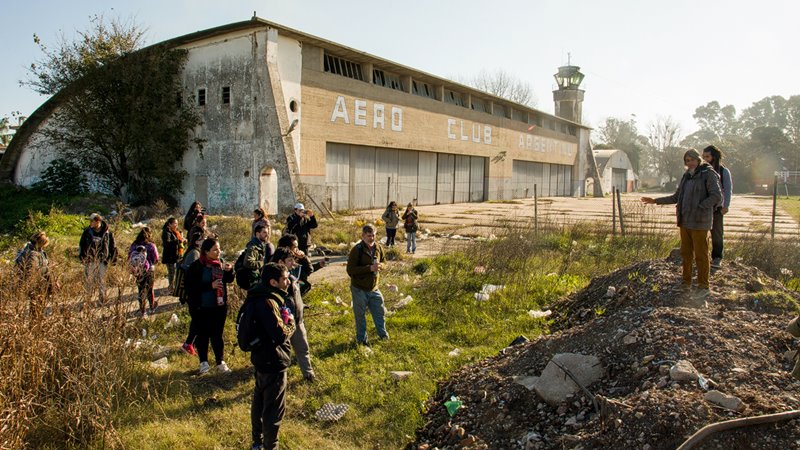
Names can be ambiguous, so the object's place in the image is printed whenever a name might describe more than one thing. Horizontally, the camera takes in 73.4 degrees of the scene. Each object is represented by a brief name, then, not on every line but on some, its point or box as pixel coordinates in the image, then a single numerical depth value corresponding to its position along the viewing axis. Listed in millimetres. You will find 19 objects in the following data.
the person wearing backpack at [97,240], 7492
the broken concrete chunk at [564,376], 4227
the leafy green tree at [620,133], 89031
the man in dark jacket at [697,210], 6109
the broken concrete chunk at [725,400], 3355
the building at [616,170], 56781
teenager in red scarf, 5598
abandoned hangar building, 19578
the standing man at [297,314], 5039
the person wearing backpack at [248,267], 5816
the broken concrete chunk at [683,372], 3785
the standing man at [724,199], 6879
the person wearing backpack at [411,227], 13328
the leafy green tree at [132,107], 21188
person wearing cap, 9352
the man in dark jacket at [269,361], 4137
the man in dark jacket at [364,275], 6297
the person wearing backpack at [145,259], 7211
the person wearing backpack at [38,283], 4366
